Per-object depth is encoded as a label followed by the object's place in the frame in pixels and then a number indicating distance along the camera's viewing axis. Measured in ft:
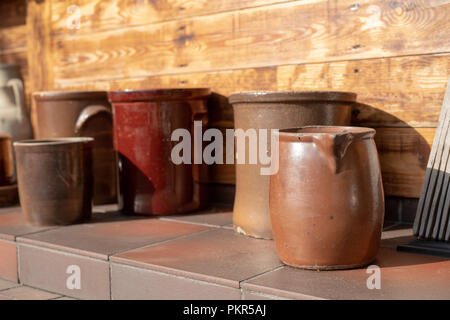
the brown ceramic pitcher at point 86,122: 6.67
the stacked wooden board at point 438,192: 4.62
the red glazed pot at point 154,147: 5.98
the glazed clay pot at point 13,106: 7.80
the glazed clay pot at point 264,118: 4.79
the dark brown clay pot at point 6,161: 6.94
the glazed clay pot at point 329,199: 3.88
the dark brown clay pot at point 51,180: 5.64
